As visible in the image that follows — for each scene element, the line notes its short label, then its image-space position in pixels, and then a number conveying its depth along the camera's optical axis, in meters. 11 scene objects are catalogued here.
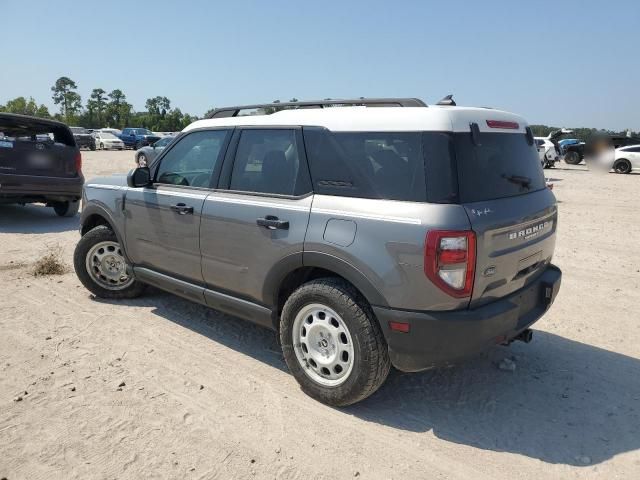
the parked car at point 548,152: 24.43
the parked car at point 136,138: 40.88
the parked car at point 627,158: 23.56
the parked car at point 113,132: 42.99
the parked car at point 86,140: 38.16
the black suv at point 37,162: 8.51
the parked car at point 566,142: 32.09
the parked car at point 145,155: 19.59
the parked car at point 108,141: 39.16
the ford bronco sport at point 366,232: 2.80
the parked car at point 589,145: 27.00
